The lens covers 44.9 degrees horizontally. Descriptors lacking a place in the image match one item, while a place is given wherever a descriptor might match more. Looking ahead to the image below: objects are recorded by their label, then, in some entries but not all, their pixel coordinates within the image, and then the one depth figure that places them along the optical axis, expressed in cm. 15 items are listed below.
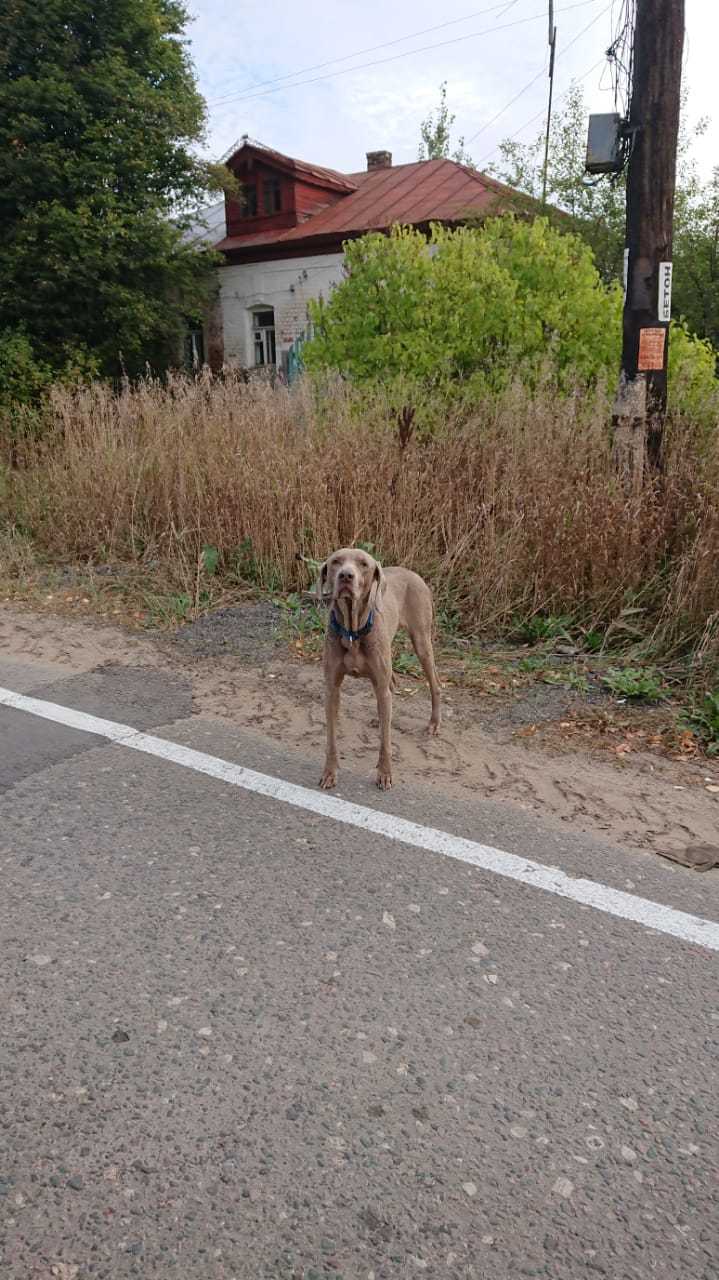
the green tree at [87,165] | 2367
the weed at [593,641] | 542
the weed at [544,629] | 561
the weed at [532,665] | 516
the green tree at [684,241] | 2658
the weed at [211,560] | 684
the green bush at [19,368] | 2175
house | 2752
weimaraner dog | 357
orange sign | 575
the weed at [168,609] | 619
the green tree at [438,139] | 4916
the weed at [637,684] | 468
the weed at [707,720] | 419
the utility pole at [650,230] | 544
